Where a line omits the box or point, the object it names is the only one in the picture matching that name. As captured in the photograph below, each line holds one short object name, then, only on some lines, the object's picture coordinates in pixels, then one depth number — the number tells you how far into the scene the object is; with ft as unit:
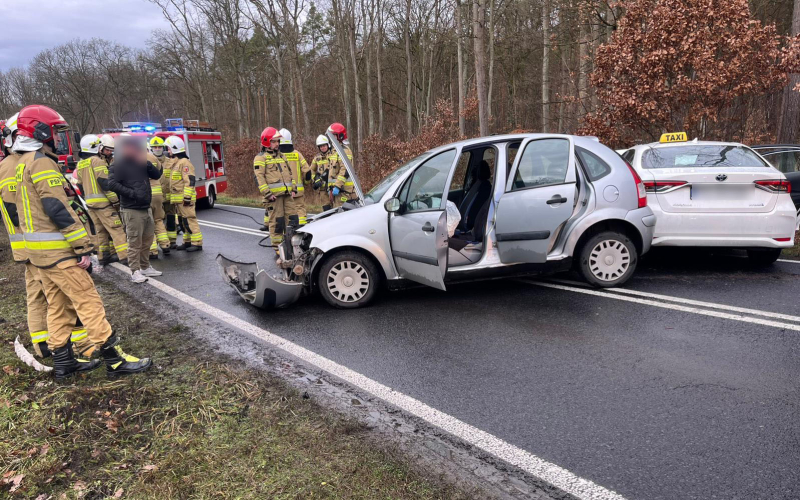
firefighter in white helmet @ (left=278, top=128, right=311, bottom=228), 28.50
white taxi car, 19.11
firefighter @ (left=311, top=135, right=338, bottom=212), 31.94
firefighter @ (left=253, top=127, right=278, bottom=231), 27.91
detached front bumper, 17.42
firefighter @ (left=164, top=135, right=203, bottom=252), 30.48
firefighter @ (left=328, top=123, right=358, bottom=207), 30.78
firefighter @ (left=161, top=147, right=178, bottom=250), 30.76
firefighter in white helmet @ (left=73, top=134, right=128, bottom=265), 25.22
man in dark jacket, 23.08
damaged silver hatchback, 17.70
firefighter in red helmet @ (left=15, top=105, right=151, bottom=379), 12.28
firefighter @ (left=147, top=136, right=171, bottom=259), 28.73
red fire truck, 47.67
